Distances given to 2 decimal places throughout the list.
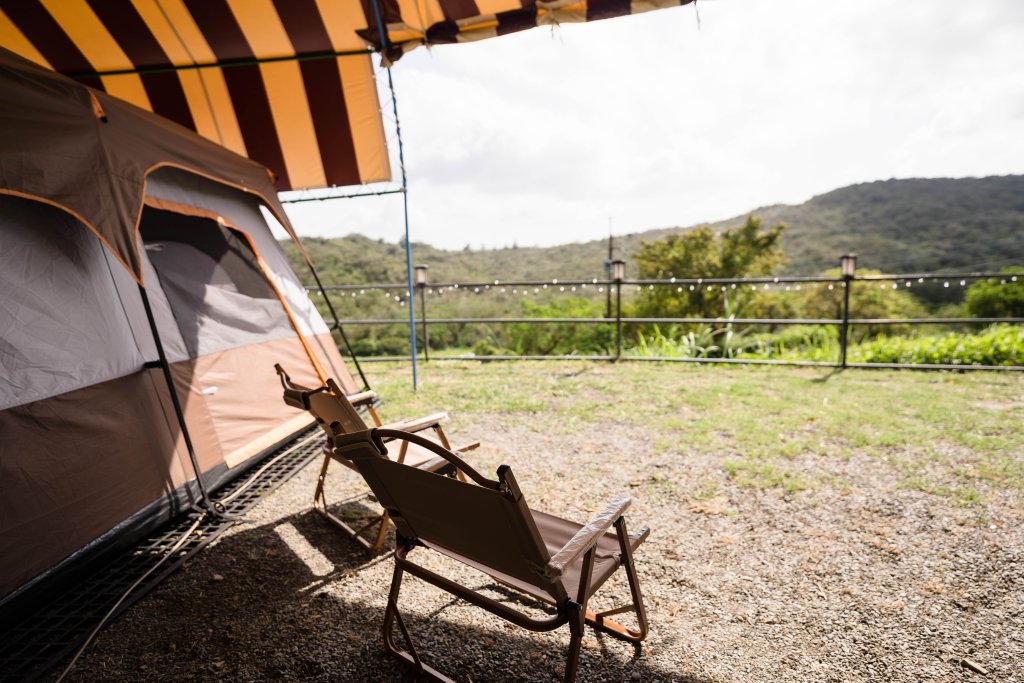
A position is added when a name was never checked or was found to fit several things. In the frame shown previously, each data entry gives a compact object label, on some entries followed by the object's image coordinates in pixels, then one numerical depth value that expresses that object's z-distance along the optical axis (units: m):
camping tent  1.99
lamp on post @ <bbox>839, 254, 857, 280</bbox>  5.66
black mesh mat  1.66
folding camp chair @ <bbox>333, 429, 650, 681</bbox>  1.24
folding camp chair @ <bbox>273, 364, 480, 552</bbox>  2.14
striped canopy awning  3.48
